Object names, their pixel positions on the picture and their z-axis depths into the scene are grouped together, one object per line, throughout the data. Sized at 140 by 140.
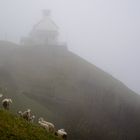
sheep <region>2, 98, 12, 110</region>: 41.53
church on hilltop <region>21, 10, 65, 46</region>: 152.00
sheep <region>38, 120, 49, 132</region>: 34.85
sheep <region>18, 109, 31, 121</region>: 38.97
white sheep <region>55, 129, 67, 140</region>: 33.29
